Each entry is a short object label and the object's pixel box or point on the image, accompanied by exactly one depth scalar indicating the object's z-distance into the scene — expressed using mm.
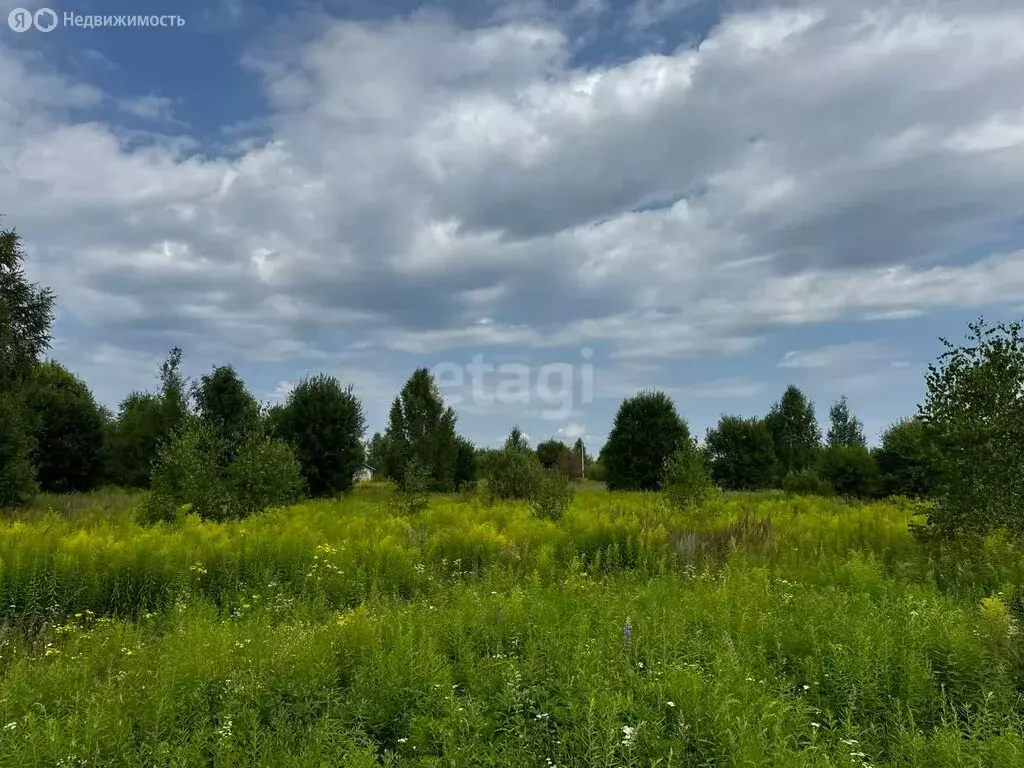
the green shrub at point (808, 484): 29484
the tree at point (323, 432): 29375
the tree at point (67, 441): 32312
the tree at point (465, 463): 41406
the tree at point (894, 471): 28125
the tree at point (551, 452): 54812
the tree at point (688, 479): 17703
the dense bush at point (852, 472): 29547
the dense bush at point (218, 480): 15289
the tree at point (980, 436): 9875
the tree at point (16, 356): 20859
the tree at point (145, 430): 29562
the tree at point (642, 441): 34188
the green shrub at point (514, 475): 21844
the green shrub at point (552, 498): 15383
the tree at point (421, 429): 30516
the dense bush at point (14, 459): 20594
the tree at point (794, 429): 49500
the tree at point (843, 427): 61625
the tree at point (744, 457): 37312
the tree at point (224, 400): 27406
